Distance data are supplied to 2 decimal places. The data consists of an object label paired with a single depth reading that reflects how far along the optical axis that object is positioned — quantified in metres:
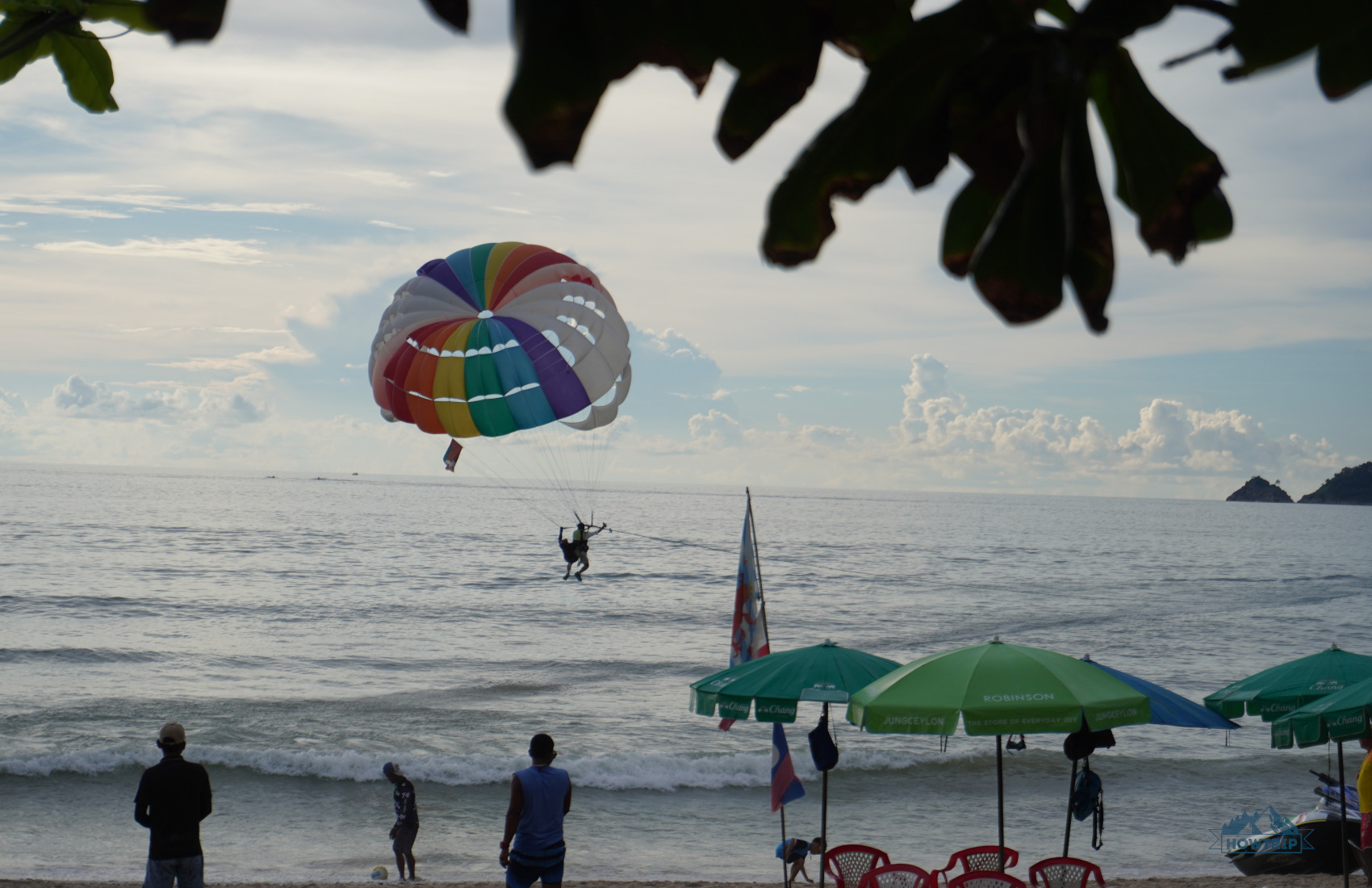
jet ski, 11.23
